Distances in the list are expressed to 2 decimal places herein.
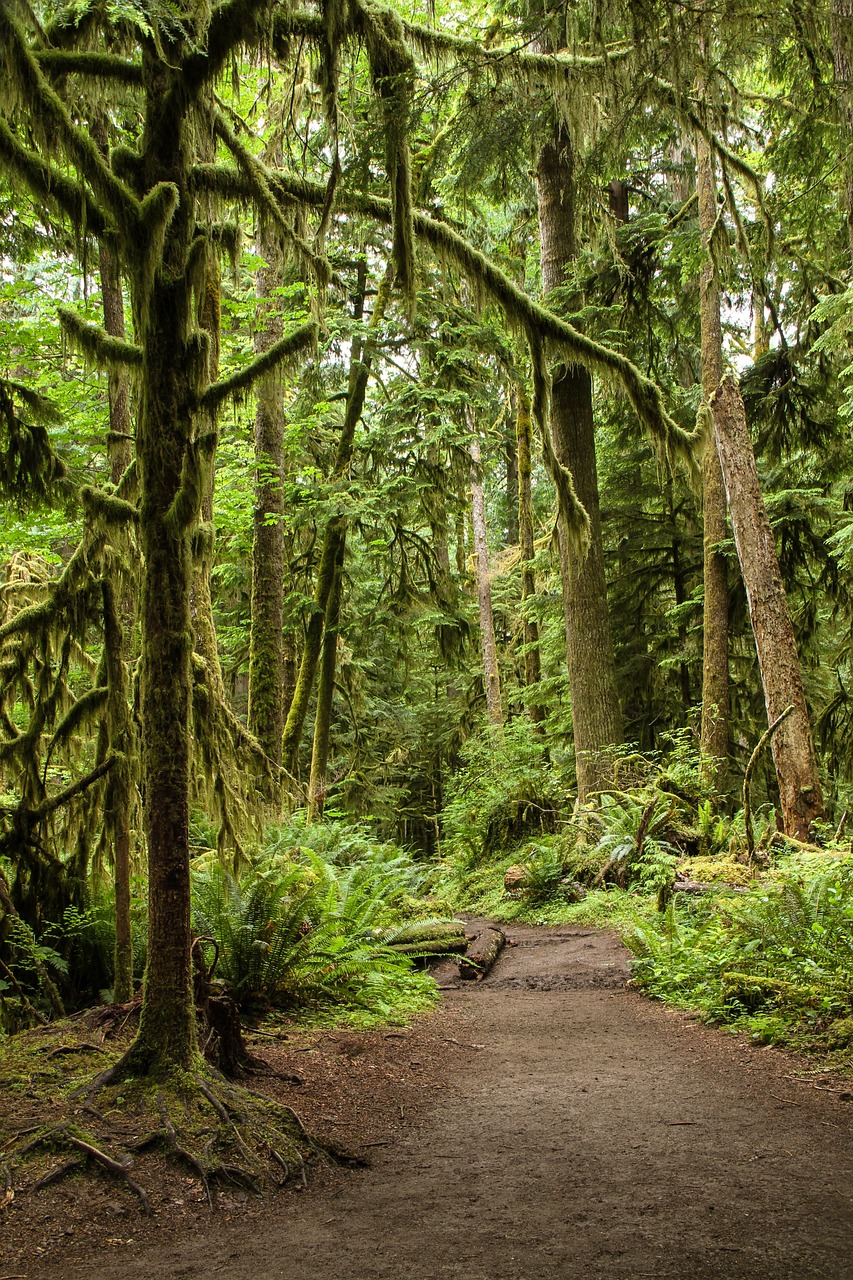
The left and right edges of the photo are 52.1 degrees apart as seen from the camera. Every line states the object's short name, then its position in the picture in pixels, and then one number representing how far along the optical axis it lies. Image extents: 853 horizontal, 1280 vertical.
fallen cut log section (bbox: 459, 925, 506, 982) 8.98
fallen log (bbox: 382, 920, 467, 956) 9.15
